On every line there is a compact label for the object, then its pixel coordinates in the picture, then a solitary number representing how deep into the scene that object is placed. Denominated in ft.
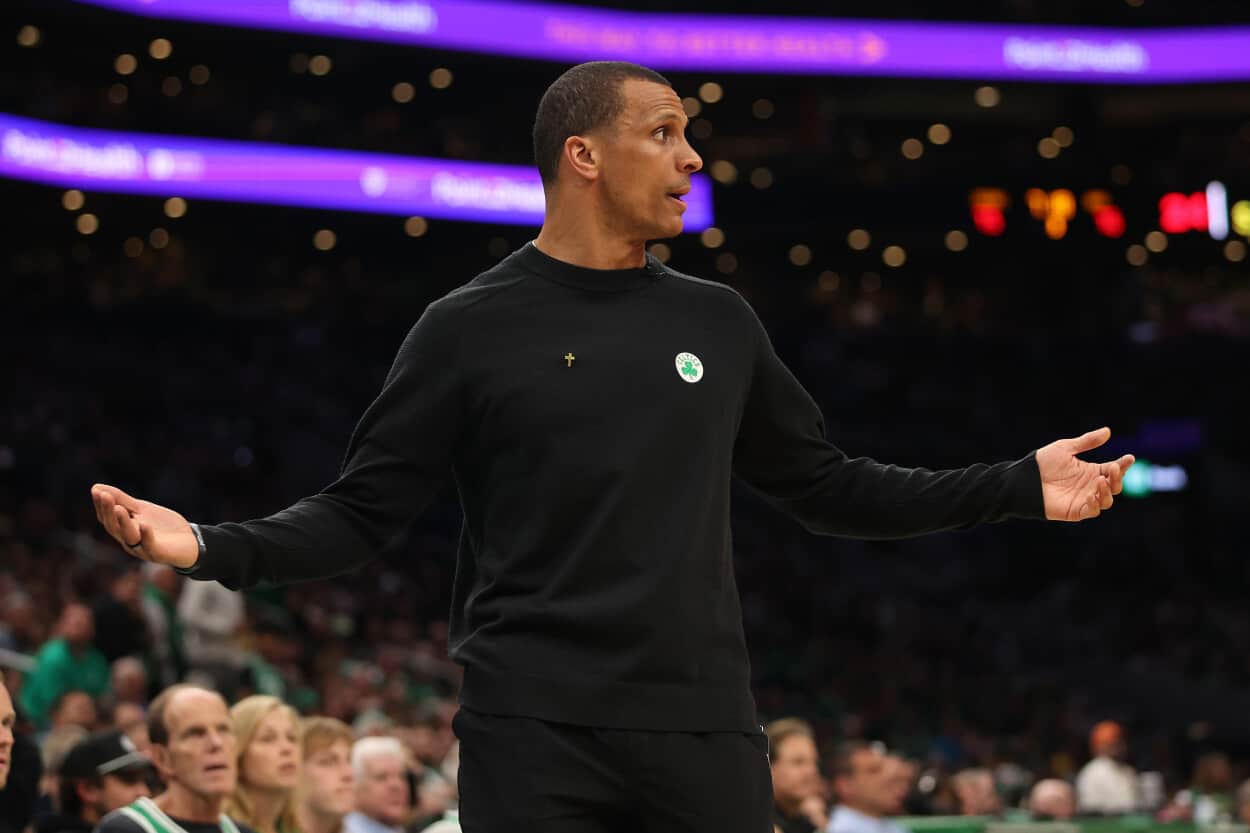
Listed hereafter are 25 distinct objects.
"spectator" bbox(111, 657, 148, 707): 60.13
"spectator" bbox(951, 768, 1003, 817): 68.69
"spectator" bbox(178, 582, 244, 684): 71.20
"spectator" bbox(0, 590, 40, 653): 75.03
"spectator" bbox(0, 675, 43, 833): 39.42
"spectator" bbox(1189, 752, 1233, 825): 67.72
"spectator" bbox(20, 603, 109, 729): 61.41
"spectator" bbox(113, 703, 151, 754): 46.85
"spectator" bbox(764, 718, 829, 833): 46.85
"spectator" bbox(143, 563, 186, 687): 67.62
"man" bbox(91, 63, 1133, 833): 16.25
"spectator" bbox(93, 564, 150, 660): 66.03
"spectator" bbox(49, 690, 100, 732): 53.06
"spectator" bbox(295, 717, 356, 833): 38.19
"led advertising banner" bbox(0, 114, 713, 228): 144.77
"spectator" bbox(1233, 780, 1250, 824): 62.57
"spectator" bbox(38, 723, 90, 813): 42.54
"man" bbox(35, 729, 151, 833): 38.11
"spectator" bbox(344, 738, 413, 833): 41.24
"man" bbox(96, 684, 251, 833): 32.40
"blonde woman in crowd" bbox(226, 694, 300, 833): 36.22
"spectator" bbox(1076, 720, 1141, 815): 75.78
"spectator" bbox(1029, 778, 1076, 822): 63.82
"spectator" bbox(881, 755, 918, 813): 54.08
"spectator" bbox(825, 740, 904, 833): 50.70
